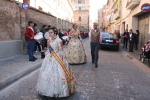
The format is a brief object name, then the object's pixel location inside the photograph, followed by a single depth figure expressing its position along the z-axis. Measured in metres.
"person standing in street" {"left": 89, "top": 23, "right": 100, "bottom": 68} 5.59
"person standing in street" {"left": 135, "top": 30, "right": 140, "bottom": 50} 10.41
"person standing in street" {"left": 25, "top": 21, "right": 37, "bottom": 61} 5.97
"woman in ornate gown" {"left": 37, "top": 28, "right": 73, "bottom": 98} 2.76
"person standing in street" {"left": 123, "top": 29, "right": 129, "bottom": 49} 11.71
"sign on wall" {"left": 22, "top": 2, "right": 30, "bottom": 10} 7.51
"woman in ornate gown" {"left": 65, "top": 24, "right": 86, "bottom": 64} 5.87
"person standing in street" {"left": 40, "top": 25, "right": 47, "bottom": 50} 8.78
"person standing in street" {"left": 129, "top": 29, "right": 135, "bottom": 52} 9.77
